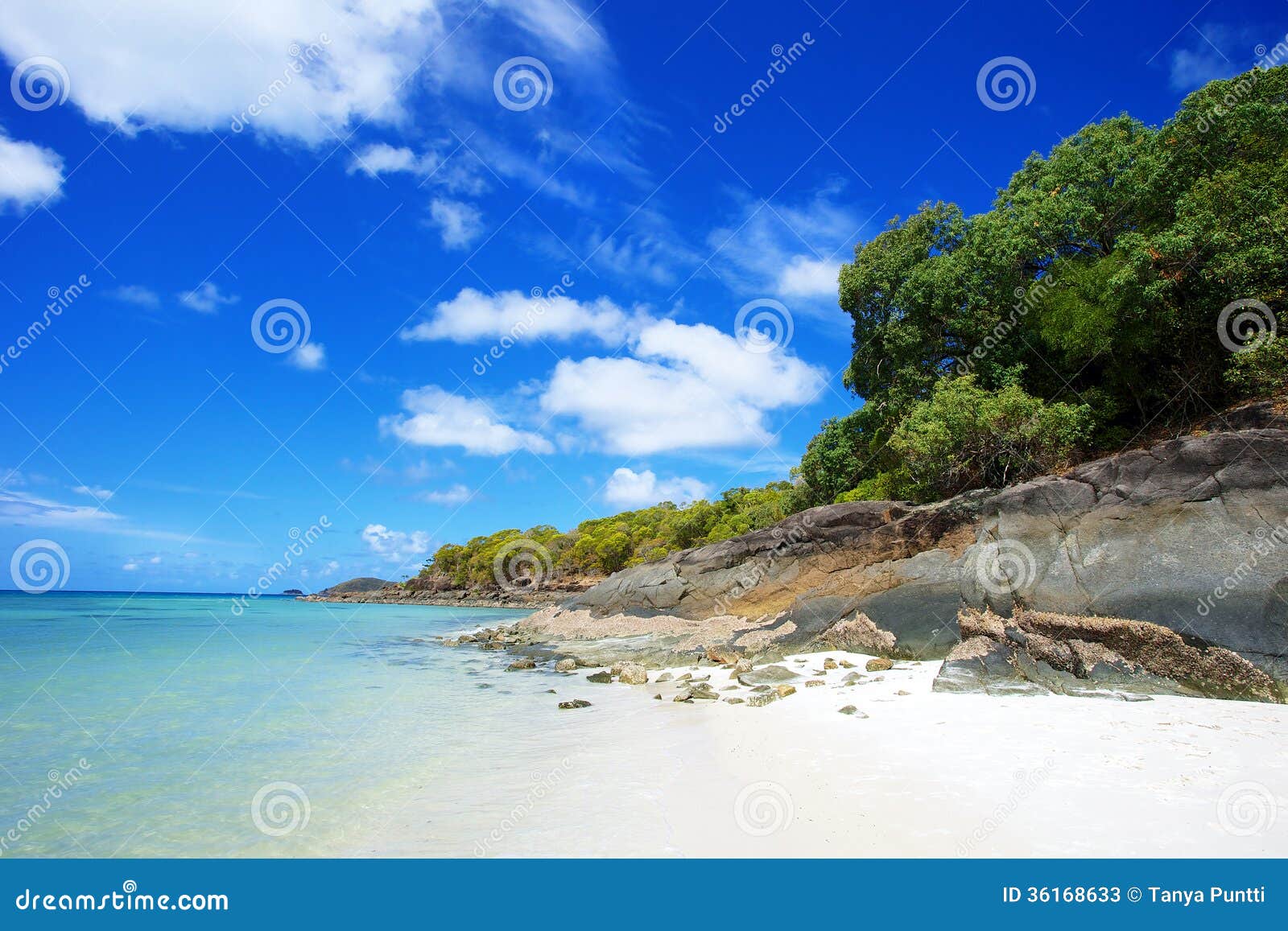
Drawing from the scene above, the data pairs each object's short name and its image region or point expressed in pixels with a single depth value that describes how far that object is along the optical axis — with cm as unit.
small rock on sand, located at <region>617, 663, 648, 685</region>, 1587
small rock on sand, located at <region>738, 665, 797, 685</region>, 1384
